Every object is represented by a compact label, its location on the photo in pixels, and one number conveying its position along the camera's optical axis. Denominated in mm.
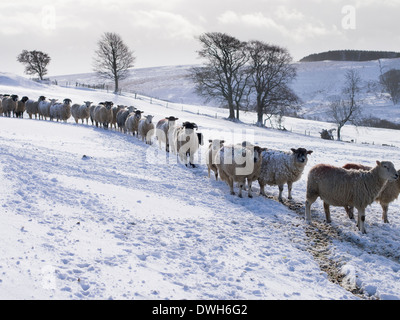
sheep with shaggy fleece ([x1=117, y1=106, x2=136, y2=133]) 20312
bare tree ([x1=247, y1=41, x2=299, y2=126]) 37344
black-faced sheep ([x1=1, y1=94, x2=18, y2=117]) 23875
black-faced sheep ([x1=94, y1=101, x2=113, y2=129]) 21094
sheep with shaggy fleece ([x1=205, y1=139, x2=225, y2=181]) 11734
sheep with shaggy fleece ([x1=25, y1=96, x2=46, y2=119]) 24531
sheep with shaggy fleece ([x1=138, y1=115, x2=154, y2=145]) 17908
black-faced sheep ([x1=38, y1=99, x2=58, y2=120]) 24000
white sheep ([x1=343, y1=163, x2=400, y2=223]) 8633
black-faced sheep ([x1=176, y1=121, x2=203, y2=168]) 13898
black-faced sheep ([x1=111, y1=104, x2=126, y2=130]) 21706
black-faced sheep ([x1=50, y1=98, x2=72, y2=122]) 23156
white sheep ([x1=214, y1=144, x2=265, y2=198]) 10148
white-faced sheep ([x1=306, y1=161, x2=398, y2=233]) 8039
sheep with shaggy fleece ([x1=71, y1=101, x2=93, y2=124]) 22844
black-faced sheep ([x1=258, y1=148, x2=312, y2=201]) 10320
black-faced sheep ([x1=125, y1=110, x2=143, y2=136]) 19089
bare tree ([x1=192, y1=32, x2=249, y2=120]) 38000
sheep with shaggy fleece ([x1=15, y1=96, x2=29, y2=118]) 24516
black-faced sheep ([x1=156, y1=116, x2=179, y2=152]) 16141
